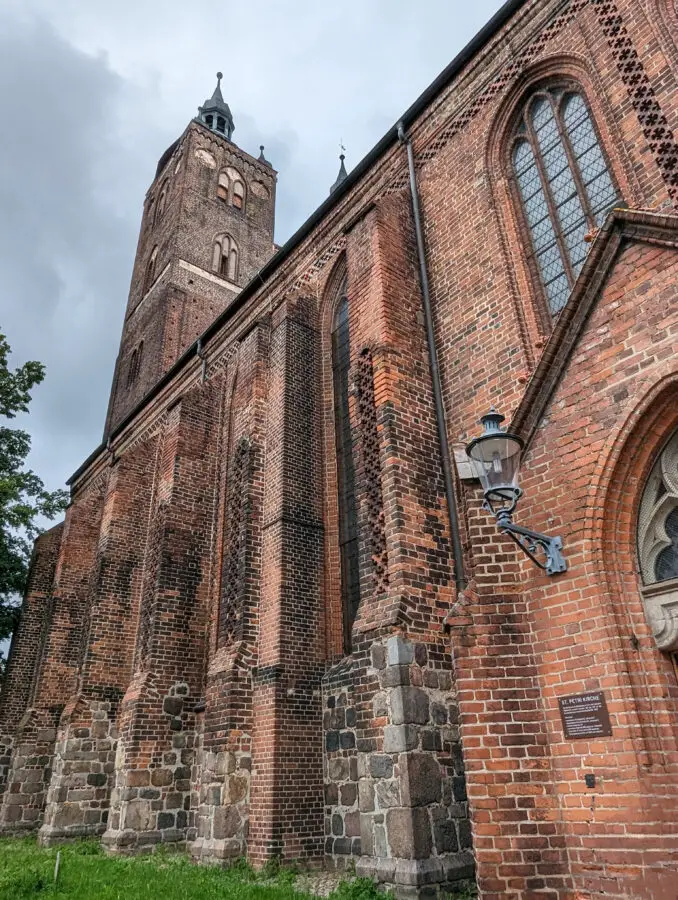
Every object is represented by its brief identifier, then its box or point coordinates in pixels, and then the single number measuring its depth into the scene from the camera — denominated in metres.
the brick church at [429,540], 4.72
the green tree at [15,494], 15.50
